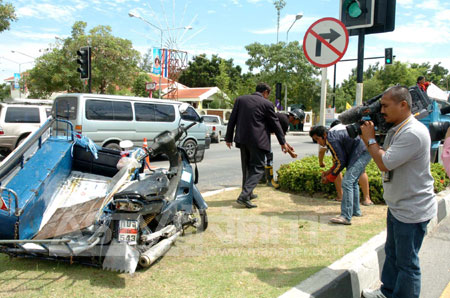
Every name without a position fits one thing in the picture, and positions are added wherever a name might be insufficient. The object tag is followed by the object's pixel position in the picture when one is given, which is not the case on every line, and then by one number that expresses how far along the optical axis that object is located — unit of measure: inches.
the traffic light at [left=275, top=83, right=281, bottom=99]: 860.6
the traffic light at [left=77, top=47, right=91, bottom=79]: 487.8
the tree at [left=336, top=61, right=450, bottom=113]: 1818.4
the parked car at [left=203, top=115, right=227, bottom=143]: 764.0
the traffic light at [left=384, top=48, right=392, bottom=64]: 802.8
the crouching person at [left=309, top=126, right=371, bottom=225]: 181.8
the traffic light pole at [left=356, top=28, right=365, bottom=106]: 224.5
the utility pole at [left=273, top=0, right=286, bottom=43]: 1326.3
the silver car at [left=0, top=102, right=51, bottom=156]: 456.4
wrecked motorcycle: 111.7
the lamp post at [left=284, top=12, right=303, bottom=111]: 1114.1
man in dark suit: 203.8
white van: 382.9
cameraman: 98.7
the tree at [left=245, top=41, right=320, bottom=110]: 1237.7
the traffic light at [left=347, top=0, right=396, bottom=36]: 215.9
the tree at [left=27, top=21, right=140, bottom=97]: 901.2
